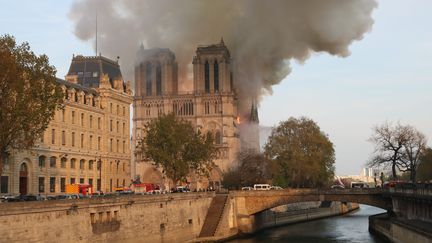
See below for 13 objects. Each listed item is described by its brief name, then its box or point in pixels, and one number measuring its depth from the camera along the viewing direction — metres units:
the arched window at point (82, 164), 98.01
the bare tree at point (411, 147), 106.50
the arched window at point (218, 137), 183.38
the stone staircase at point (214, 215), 84.31
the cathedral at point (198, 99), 182.88
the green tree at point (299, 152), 130.75
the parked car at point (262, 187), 114.06
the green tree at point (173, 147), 97.94
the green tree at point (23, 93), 53.38
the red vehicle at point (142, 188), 100.74
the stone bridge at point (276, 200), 88.88
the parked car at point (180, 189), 101.76
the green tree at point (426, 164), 128.52
